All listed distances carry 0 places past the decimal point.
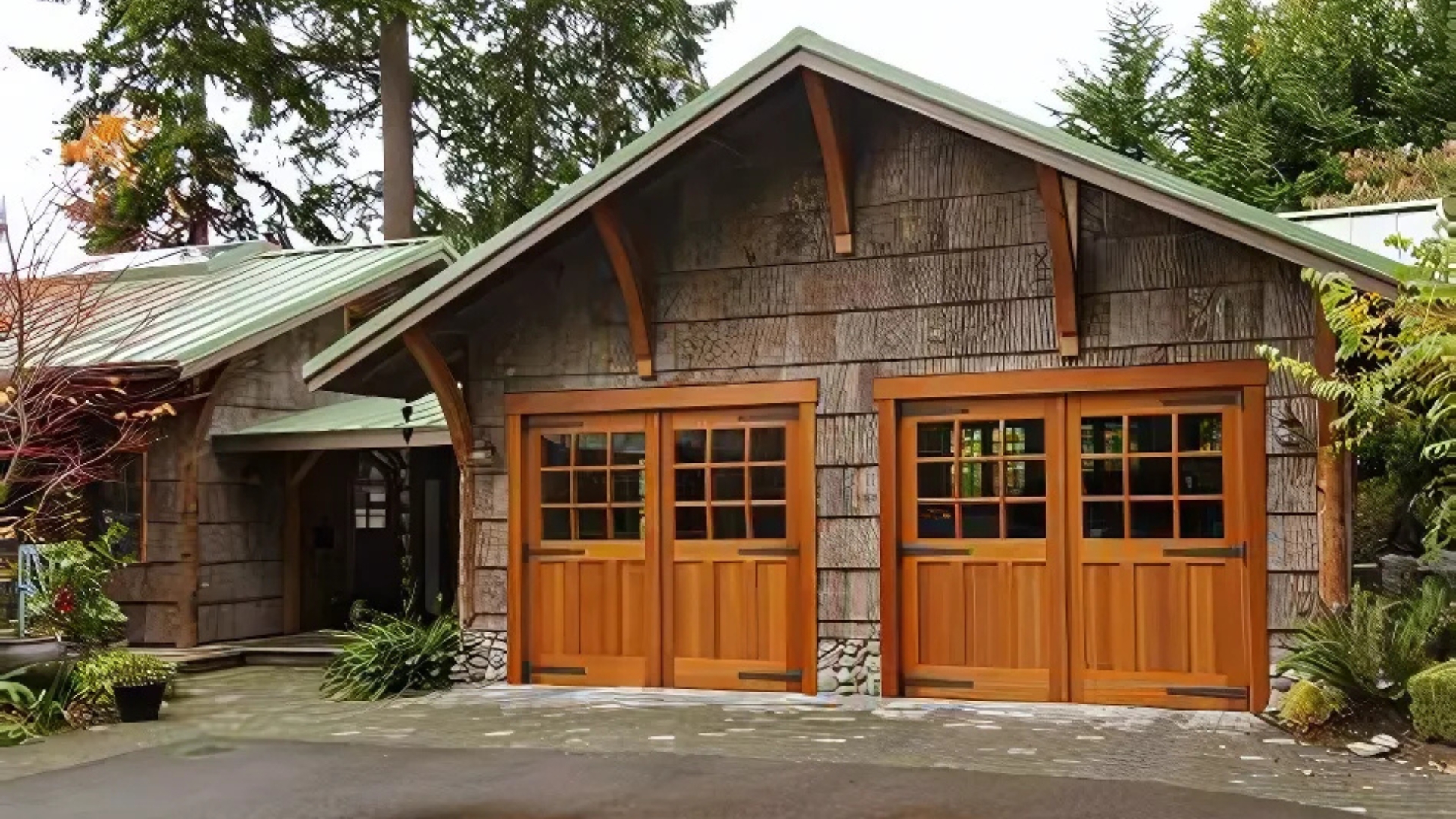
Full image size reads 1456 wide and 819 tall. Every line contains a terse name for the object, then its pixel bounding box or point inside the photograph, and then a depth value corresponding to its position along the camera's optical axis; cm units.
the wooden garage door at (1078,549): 862
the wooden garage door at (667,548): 966
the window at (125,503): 1328
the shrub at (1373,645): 755
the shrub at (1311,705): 764
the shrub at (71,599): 1045
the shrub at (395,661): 1020
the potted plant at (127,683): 943
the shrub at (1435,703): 709
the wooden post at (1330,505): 823
